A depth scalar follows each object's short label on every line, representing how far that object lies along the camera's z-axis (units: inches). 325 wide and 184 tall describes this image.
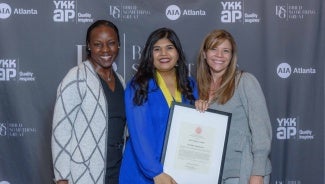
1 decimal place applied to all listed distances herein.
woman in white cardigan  92.3
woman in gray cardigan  94.7
